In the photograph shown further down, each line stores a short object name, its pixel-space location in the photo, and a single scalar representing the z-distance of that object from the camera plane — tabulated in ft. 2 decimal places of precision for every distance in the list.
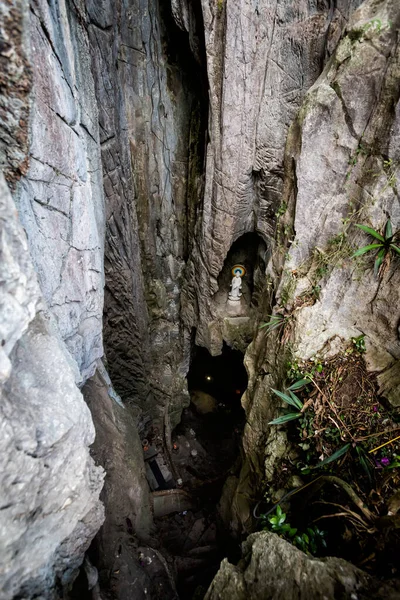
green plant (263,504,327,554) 6.54
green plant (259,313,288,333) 9.79
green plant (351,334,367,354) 8.31
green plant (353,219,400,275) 7.55
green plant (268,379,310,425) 8.22
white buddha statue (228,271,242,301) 19.57
